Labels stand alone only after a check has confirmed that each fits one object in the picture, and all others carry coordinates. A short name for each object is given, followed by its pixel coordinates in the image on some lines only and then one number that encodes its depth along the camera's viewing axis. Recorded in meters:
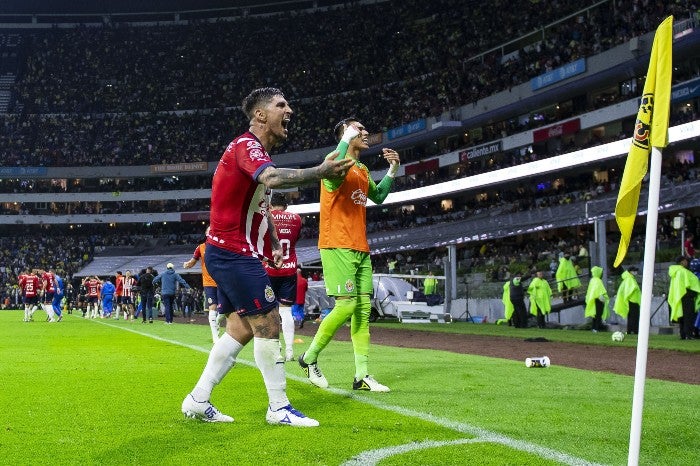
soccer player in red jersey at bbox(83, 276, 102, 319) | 33.03
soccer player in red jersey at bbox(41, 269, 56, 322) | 26.21
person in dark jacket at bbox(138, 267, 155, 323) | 27.32
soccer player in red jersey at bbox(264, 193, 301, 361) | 9.52
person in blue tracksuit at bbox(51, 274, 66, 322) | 28.09
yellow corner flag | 3.45
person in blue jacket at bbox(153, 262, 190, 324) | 24.86
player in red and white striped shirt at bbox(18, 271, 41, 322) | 27.52
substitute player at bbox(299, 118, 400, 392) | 7.02
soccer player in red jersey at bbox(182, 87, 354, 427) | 5.05
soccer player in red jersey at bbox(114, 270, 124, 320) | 30.20
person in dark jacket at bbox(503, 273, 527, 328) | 24.12
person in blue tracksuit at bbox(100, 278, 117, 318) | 32.76
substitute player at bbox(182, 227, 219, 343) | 13.91
